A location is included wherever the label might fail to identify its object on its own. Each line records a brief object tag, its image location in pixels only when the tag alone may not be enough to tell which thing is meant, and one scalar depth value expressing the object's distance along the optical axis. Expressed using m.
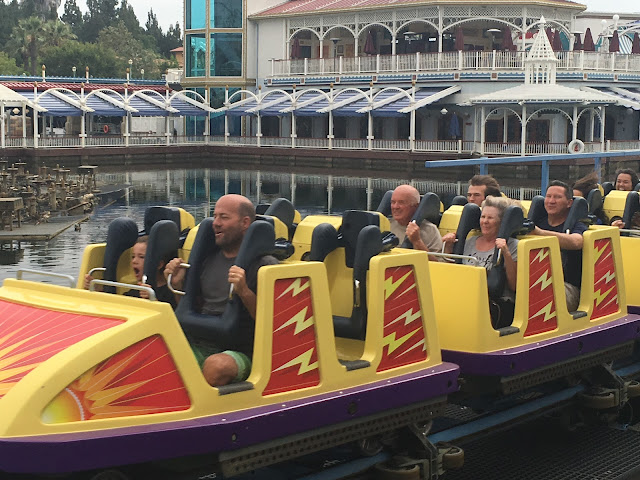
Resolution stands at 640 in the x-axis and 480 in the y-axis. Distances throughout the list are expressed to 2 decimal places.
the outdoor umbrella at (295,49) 62.25
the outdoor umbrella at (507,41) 51.39
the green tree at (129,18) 133.38
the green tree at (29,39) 100.69
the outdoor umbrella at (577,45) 55.31
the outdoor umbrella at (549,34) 53.56
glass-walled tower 63.62
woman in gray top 6.85
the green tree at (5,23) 117.62
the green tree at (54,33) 102.06
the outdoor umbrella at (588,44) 52.45
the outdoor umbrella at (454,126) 51.19
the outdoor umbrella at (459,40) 52.78
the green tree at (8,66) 94.99
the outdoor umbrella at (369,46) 59.50
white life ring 40.86
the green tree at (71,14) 140.38
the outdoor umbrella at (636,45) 55.94
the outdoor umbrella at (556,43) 52.81
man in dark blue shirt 7.41
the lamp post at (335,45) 62.19
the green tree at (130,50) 112.50
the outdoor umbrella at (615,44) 53.81
